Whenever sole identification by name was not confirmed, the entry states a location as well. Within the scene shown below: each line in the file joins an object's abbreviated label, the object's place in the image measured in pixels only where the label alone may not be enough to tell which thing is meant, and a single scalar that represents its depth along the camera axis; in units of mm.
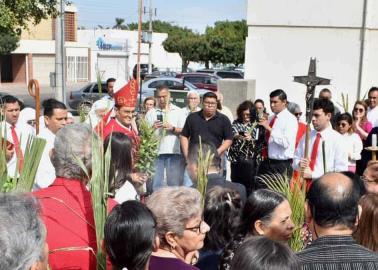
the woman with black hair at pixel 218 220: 3074
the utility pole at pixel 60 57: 12758
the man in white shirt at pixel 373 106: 7745
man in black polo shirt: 6895
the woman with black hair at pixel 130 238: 2291
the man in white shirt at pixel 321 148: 5504
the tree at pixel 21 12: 11734
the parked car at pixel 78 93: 20302
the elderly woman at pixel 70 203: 2588
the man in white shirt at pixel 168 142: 7279
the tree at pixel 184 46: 50219
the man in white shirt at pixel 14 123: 5101
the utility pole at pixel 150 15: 37938
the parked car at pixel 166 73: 31375
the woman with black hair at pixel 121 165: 3346
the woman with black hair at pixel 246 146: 7402
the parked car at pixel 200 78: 26531
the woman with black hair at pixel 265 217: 3111
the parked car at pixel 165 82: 20562
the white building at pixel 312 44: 12945
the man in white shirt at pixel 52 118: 4957
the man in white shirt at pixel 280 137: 6809
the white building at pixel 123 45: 49312
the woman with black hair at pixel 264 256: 2092
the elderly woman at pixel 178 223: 2617
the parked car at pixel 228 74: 30703
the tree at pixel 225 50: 49625
